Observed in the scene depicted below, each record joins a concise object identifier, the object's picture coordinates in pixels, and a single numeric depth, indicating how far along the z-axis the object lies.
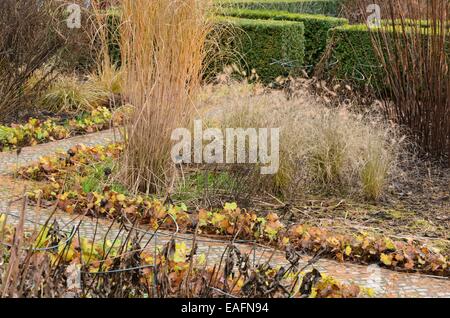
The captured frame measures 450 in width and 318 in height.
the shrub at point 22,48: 8.66
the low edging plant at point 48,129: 7.56
